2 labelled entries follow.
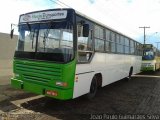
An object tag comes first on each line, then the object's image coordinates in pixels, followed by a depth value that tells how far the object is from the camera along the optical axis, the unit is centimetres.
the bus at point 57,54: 398
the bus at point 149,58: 1220
